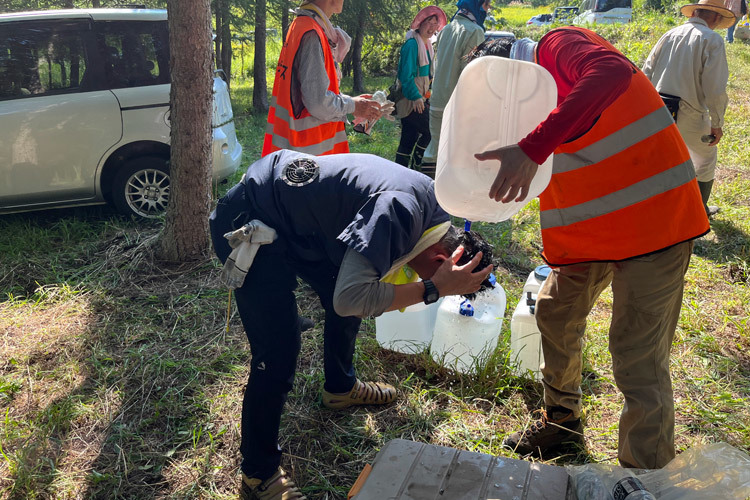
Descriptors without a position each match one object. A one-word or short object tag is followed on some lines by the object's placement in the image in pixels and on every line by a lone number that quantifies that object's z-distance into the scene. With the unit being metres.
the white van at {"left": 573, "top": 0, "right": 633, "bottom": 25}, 16.75
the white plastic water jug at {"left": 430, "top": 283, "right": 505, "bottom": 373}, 3.19
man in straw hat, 4.17
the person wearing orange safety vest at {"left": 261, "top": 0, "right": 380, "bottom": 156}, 3.26
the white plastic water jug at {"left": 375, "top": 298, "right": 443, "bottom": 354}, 3.34
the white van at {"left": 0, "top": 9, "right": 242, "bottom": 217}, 4.58
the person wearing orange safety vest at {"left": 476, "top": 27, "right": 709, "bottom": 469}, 1.85
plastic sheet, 1.71
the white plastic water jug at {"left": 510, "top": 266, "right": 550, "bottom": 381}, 3.04
